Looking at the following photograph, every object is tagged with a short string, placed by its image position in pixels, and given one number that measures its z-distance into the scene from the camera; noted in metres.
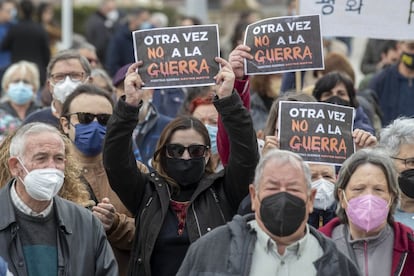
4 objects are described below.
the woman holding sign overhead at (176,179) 9.70
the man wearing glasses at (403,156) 10.21
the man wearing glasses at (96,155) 10.19
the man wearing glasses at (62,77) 12.83
